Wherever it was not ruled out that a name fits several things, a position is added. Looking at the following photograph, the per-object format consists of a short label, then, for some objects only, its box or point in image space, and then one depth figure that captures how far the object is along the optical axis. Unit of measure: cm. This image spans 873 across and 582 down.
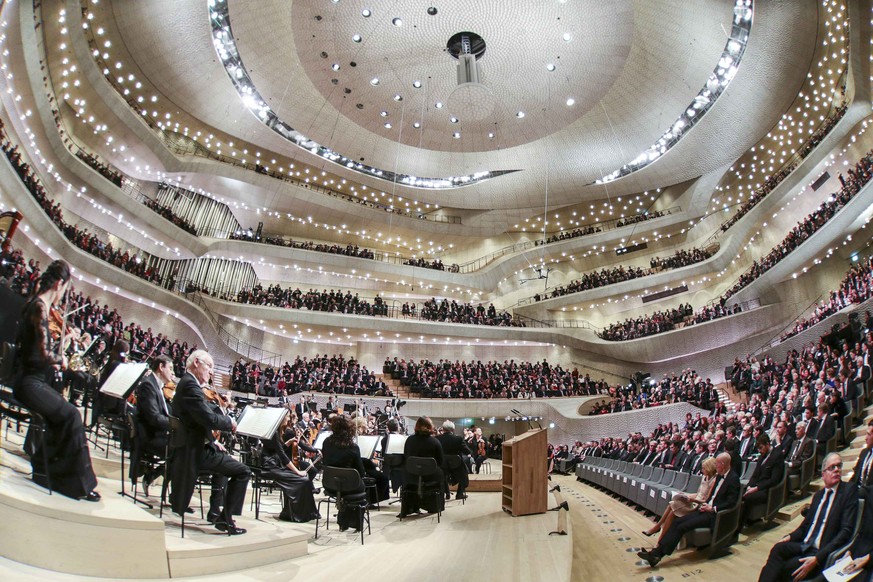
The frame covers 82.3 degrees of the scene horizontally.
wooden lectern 551
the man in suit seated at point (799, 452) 533
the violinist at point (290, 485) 439
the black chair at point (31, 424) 264
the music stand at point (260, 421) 371
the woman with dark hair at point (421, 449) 536
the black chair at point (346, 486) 427
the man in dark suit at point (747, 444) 709
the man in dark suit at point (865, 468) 326
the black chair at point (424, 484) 509
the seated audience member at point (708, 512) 406
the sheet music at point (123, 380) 388
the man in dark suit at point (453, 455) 659
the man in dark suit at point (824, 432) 588
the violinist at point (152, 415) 358
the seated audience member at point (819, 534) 295
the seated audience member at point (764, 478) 464
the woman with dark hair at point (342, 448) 474
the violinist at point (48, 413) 266
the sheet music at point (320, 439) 621
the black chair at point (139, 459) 358
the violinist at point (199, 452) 320
